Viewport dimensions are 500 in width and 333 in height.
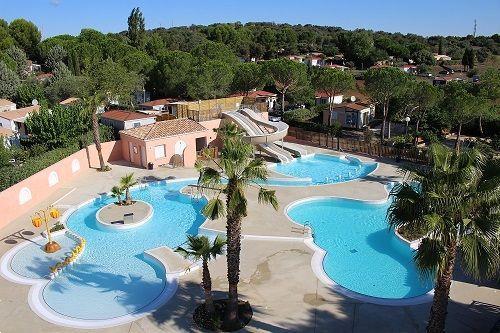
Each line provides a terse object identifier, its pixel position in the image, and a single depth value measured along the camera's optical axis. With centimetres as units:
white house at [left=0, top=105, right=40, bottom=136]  4481
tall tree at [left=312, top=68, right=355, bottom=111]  4534
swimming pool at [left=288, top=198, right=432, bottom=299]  1867
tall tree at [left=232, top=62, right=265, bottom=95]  5319
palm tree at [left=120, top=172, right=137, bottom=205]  2642
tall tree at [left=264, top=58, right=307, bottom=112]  4990
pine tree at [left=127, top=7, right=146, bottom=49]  9800
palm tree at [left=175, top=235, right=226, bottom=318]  1393
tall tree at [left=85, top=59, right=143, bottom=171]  4800
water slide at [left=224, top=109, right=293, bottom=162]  3628
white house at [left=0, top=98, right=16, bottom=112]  5160
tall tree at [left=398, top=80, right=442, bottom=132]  4000
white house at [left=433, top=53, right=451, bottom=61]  12362
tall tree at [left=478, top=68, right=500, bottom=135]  4335
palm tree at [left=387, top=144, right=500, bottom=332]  1023
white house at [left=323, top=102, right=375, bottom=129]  4779
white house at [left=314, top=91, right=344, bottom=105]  5752
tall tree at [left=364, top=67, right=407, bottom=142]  3994
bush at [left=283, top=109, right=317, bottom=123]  4913
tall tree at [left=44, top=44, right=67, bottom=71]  8175
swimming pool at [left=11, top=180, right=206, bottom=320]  1703
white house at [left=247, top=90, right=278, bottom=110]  5597
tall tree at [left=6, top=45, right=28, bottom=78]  7525
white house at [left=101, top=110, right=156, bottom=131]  3875
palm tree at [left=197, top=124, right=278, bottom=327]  1334
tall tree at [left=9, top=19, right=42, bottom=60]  9944
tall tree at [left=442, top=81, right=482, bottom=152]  3550
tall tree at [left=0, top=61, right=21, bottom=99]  5881
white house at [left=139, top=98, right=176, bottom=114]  4919
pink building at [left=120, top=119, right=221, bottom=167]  3434
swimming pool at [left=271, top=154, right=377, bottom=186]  3431
